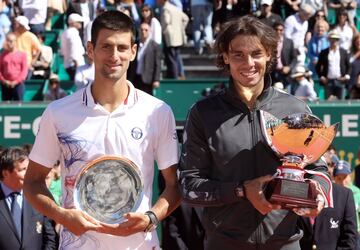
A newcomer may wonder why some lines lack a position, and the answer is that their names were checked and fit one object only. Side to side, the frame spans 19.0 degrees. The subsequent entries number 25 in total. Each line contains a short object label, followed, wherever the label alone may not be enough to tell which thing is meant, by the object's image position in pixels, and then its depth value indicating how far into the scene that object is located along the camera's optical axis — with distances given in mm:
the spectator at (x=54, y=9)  20312
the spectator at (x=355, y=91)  16875
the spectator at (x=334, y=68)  18219
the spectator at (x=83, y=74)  16969
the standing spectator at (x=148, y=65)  17812
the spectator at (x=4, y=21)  19047
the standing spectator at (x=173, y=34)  19500
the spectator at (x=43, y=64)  18516
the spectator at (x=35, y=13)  19391
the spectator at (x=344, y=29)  19844
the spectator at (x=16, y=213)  8414
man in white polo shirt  5270
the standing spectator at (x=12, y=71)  17234
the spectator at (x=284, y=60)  17969
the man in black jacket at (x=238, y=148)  5020
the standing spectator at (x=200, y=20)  20797
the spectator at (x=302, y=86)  17027
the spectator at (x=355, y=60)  18094
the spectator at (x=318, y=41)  19703
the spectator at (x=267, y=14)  19281
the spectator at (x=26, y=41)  18219
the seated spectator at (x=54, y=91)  17047
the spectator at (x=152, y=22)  18484
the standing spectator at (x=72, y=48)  18328
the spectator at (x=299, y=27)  19625
